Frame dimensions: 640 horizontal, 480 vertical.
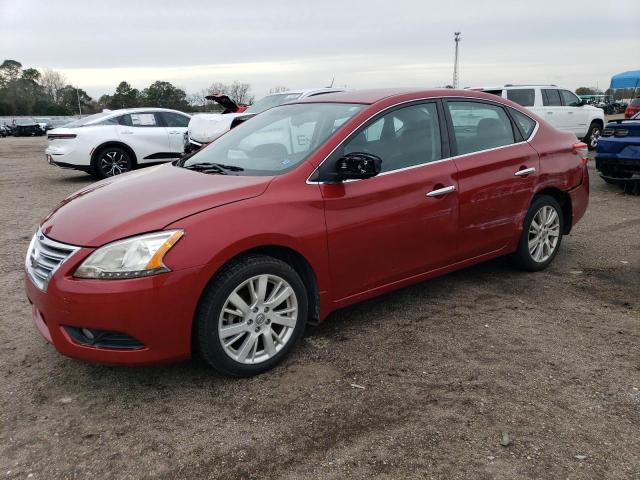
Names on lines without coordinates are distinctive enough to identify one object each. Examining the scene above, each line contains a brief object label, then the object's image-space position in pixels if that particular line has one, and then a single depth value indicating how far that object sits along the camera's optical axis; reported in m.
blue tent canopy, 36.94
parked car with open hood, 10.43
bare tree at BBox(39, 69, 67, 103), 94.43
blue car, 8.38
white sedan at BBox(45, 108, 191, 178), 10.88
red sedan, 2.91
